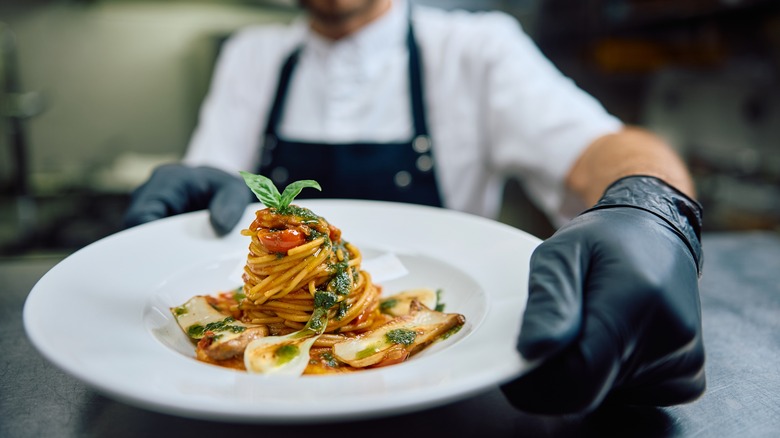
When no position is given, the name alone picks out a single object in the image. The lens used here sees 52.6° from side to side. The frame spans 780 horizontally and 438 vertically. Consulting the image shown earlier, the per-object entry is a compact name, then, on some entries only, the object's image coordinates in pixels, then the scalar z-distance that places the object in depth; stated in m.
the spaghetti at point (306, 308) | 0.39
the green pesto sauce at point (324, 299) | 0.44
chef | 0.60
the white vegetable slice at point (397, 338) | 0.38
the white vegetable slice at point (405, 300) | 0.47
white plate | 0.30
